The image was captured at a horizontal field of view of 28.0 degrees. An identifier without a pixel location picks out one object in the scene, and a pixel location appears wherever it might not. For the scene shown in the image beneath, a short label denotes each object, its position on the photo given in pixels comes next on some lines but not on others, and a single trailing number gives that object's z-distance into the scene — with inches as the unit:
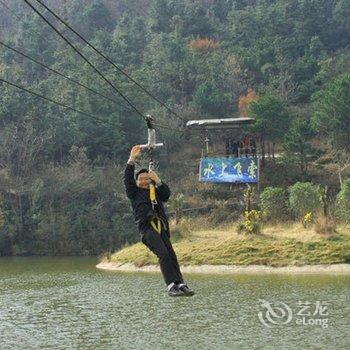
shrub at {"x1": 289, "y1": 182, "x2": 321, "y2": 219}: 1299.2
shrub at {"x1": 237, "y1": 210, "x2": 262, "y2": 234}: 1225.4
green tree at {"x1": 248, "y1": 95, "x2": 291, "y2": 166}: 1641.2
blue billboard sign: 1587.1
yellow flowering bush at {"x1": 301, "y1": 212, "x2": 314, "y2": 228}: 1233.5
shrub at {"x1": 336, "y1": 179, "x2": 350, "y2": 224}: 1223.1
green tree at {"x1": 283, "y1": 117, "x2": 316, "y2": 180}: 1546.5
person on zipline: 370.9
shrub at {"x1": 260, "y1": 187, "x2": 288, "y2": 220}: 1374.3
